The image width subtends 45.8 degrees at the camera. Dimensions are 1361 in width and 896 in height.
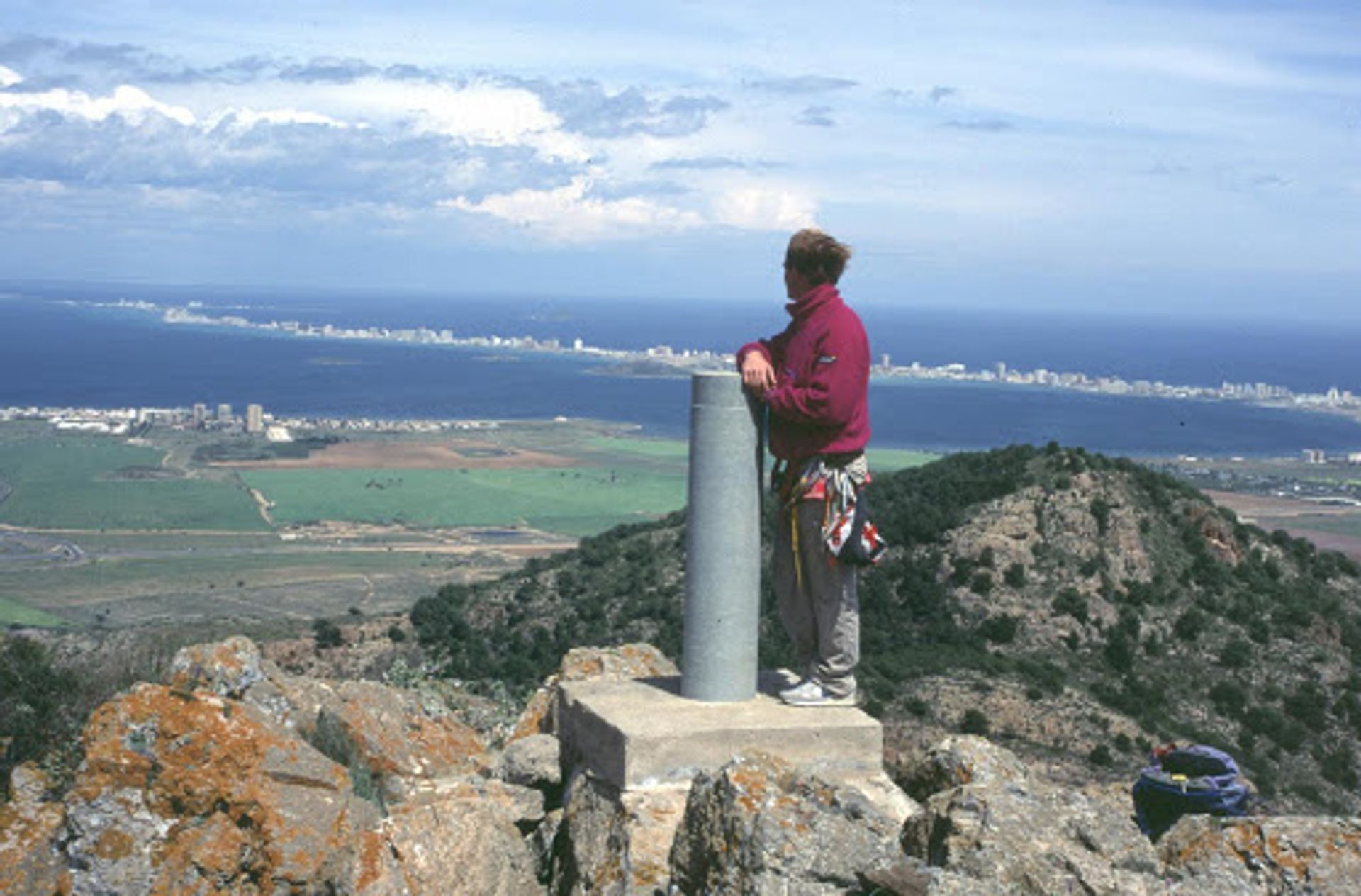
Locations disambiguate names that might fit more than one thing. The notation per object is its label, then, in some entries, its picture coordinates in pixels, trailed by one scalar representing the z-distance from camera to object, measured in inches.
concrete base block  324.2
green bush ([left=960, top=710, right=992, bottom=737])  847.7
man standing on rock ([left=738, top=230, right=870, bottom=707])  334.0
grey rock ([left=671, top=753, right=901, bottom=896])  263.1
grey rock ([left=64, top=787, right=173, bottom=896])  307.1
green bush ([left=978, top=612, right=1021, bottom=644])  1018.7
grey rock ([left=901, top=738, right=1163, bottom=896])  243.1
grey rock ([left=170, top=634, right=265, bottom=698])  419.5
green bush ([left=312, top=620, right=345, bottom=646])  1175.6
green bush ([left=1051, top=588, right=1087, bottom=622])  1039.0
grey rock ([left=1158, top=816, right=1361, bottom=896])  249.0
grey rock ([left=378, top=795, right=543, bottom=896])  319.9
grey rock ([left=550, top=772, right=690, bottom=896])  301.9
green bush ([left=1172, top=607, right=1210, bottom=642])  1035.9
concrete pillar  346.6
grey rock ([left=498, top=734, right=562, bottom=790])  382.3
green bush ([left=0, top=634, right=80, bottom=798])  374.9
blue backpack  342.3
